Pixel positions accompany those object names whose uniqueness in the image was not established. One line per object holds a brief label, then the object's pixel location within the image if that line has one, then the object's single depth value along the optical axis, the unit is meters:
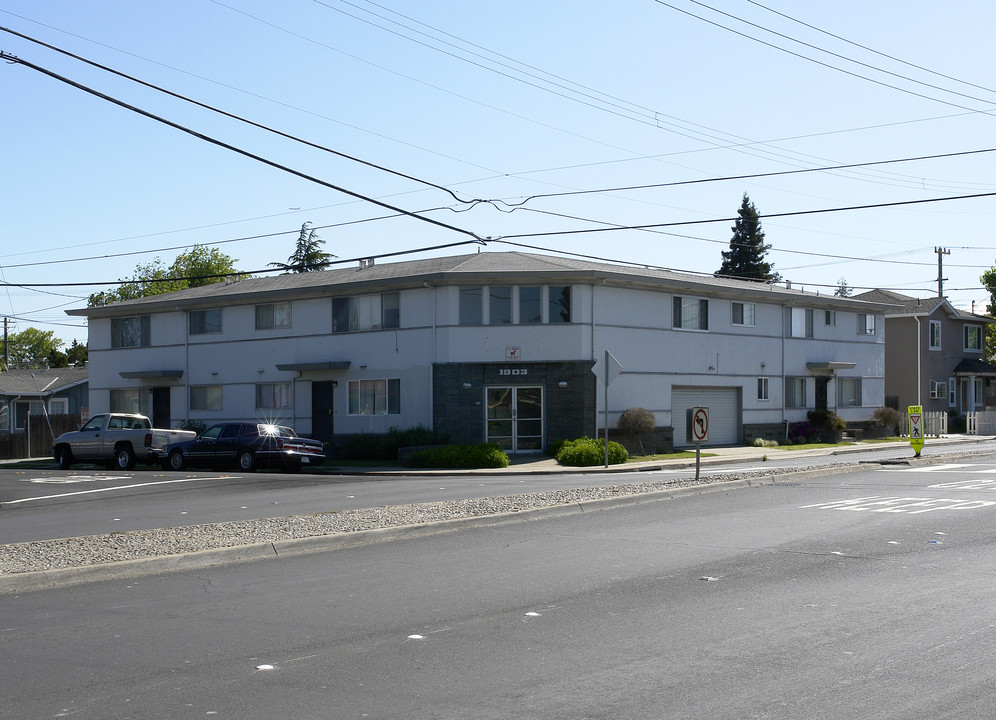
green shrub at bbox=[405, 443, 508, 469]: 30.38
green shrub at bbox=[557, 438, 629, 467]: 31.05
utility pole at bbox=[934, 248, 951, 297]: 67.85
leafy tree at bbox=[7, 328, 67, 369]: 106.12
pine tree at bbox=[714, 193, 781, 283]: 90.81
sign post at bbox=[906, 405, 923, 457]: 27.96
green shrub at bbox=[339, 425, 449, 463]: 34.09
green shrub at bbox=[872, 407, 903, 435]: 47.56
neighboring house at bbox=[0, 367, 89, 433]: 52.94
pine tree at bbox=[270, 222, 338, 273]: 78.31
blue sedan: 30.33
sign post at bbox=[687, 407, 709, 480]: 20.58
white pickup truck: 32.97
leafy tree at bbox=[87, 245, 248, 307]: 81.50
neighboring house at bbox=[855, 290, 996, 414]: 56.31
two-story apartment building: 34.66
